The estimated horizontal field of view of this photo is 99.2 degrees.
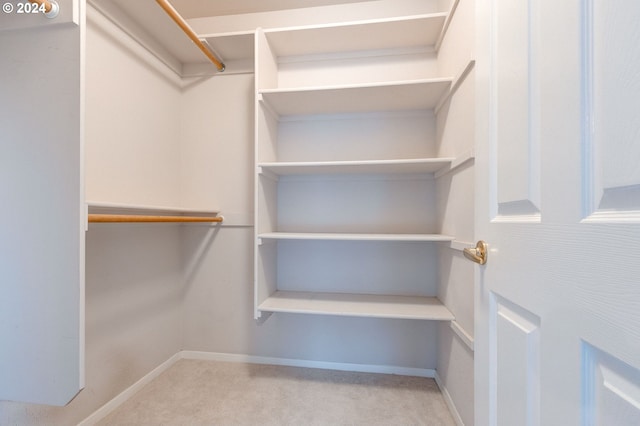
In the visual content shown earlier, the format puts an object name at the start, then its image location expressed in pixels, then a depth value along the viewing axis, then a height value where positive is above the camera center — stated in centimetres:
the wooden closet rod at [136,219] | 108 -3
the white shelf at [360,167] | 146 +27
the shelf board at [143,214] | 112 -1
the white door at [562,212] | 38 +0
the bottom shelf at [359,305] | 147 -54
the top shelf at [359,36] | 155 +109
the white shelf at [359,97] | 148 +69
